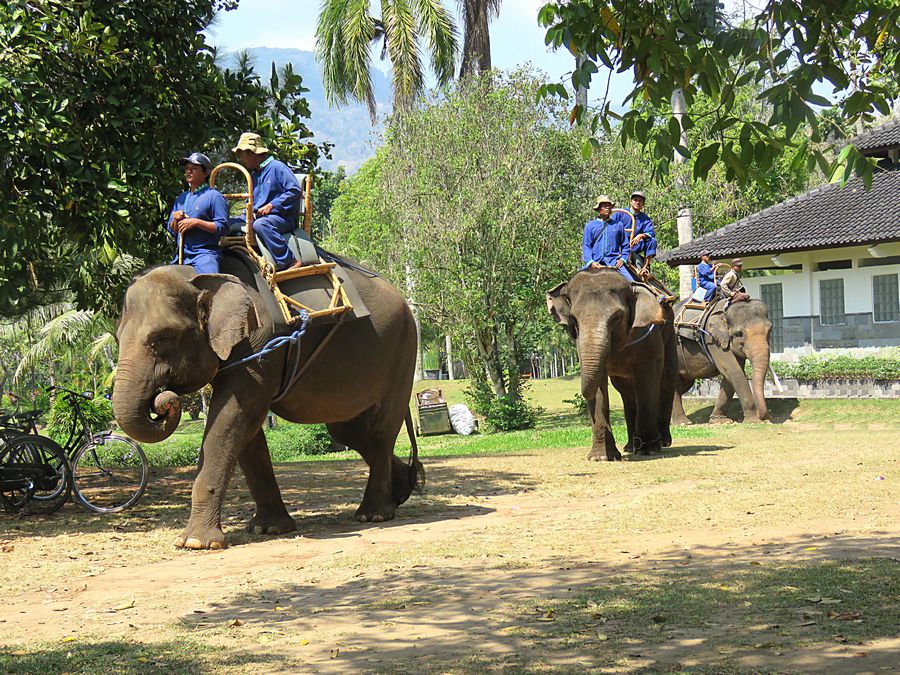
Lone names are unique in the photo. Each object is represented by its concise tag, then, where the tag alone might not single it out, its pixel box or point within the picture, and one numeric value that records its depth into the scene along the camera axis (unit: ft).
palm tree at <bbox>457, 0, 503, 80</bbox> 116.47
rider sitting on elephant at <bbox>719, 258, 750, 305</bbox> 76.43
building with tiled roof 91.04
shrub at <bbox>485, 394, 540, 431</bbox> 90.48
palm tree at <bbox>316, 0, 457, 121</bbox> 123.13
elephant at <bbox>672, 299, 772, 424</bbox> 74.38
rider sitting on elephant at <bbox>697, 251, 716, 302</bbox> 77.82
